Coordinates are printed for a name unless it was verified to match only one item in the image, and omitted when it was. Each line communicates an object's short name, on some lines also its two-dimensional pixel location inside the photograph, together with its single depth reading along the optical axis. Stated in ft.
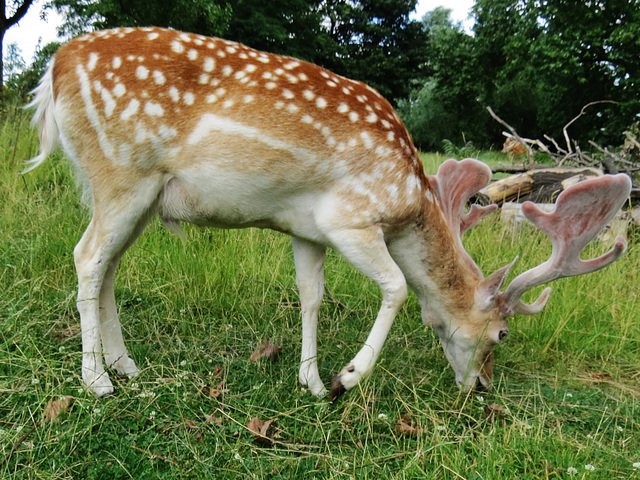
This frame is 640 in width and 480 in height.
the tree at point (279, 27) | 59.82
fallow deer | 8.55
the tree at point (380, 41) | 86.99
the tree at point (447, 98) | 84.23
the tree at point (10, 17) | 36.06
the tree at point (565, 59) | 60.13
